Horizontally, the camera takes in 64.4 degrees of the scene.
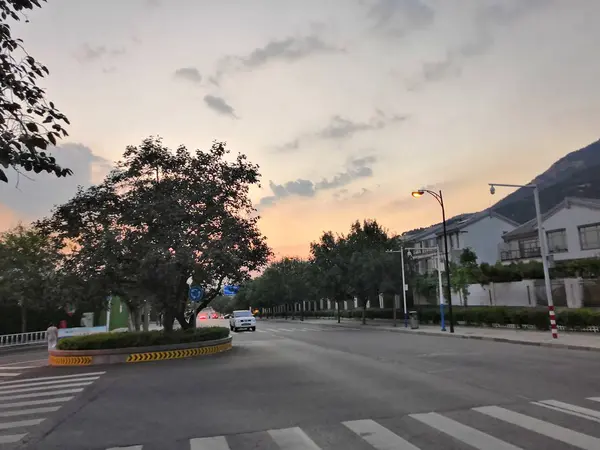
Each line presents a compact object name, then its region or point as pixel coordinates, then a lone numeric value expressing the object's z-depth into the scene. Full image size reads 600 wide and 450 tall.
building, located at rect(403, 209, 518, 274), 56.86
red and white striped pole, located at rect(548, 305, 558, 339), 20.94
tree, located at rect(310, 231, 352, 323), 46.47
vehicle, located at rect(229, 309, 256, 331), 43.78
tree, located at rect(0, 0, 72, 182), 4.48
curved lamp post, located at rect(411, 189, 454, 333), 27.33
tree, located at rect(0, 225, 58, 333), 29.97
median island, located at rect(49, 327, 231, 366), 17.67
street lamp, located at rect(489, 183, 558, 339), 21.03
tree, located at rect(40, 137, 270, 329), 18.41
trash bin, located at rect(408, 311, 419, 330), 34.84
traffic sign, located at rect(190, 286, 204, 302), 21.34
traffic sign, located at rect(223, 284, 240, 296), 22.91
